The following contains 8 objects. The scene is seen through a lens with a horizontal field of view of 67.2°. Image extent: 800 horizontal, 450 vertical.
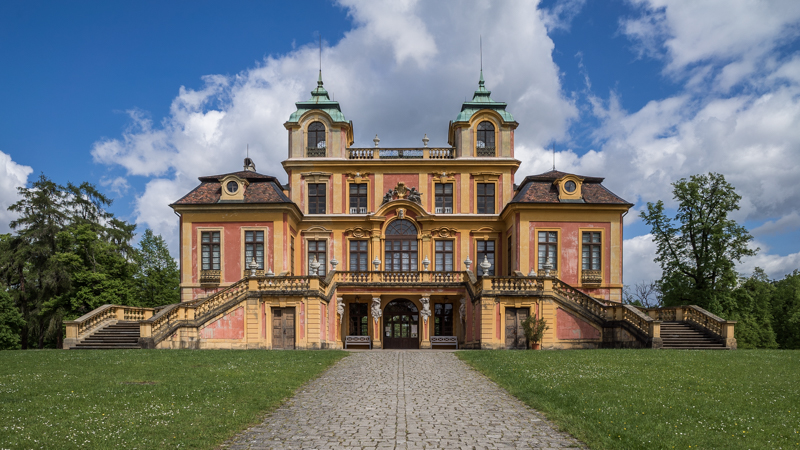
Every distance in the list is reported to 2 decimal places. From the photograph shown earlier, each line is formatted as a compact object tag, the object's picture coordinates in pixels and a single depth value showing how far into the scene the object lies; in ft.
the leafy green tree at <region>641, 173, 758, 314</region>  113.19
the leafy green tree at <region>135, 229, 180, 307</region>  168.96
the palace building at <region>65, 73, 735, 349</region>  89.51
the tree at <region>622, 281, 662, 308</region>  181.94
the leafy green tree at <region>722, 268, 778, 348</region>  112.98
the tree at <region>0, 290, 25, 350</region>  112.47
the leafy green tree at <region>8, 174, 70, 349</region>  131.44
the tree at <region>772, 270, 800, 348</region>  156.15
